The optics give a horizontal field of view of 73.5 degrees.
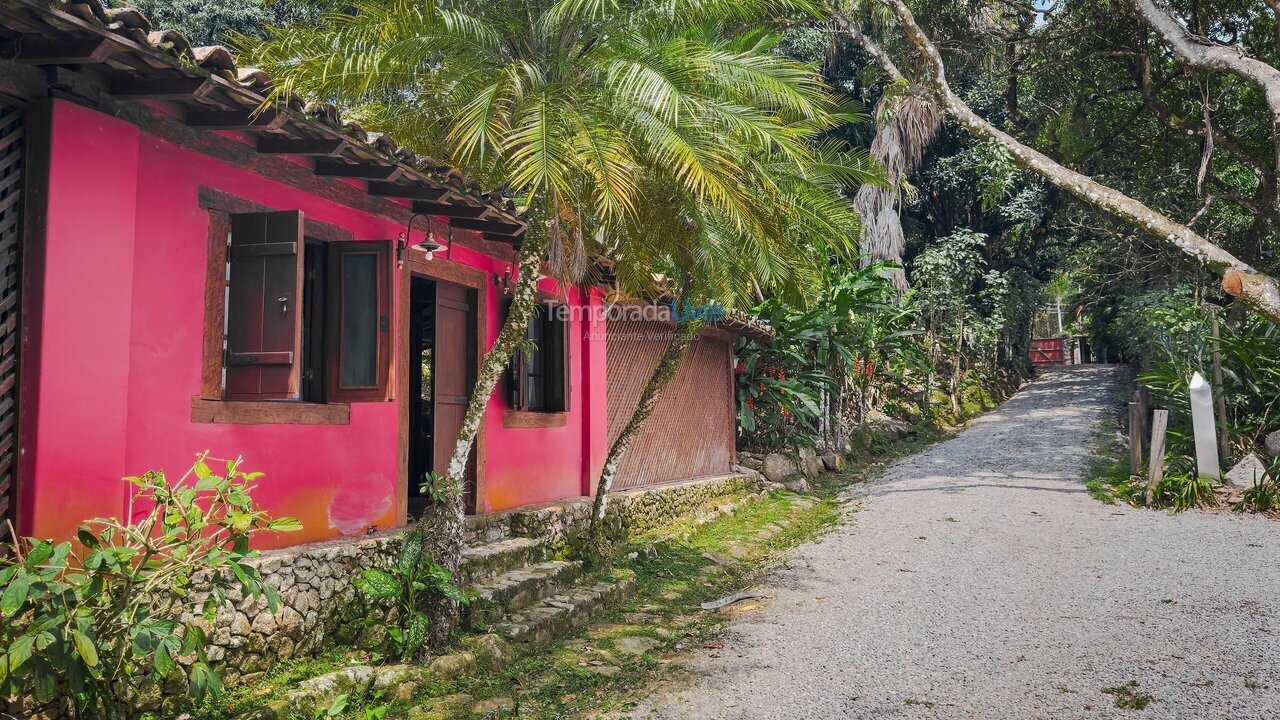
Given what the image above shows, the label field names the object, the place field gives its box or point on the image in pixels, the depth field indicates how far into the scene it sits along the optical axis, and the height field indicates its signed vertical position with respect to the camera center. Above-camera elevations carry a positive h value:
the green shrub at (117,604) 3.24 -0.83
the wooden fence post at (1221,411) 10.79 -0.13
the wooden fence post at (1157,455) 10.52 -0.67
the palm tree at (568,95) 5.54 +2.23
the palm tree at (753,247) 7.66 +1.42
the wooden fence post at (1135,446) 11.75 -0.62
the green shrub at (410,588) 5.09 -1.11
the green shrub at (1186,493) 10.34 -1.12
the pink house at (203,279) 3.88 +0.72
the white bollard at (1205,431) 10.38 -0.37
